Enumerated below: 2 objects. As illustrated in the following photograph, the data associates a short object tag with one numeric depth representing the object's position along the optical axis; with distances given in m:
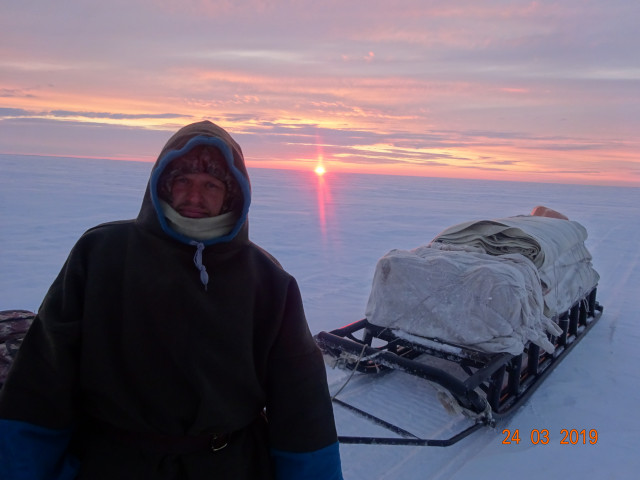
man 1.51
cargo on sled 4.04
